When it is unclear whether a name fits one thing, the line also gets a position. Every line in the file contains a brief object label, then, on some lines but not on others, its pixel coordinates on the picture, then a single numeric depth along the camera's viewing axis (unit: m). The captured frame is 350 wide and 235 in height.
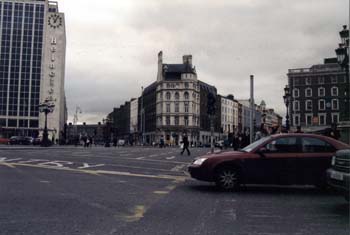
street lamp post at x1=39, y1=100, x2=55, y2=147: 47.58
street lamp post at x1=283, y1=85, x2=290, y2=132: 31.13
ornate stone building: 101.69
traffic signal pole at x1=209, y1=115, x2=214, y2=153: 17.58
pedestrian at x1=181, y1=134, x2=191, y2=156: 29.44
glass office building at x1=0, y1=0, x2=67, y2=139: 96.31
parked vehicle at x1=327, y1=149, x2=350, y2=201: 6.68
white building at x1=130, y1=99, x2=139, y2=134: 138.80
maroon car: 9.23
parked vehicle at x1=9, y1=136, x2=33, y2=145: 60.09
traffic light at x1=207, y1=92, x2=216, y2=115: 17.47
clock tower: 99.44
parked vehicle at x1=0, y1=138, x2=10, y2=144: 62.41
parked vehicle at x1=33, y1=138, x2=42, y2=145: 59.30
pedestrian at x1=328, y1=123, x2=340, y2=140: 17.89
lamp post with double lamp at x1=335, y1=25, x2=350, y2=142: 17.23
